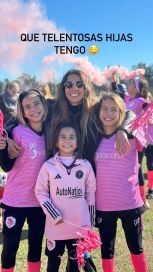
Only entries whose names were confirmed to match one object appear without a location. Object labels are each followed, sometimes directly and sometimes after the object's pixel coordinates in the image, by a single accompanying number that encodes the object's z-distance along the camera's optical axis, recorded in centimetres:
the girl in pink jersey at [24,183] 310
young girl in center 297
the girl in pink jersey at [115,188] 313
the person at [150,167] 664
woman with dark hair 317
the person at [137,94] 577
